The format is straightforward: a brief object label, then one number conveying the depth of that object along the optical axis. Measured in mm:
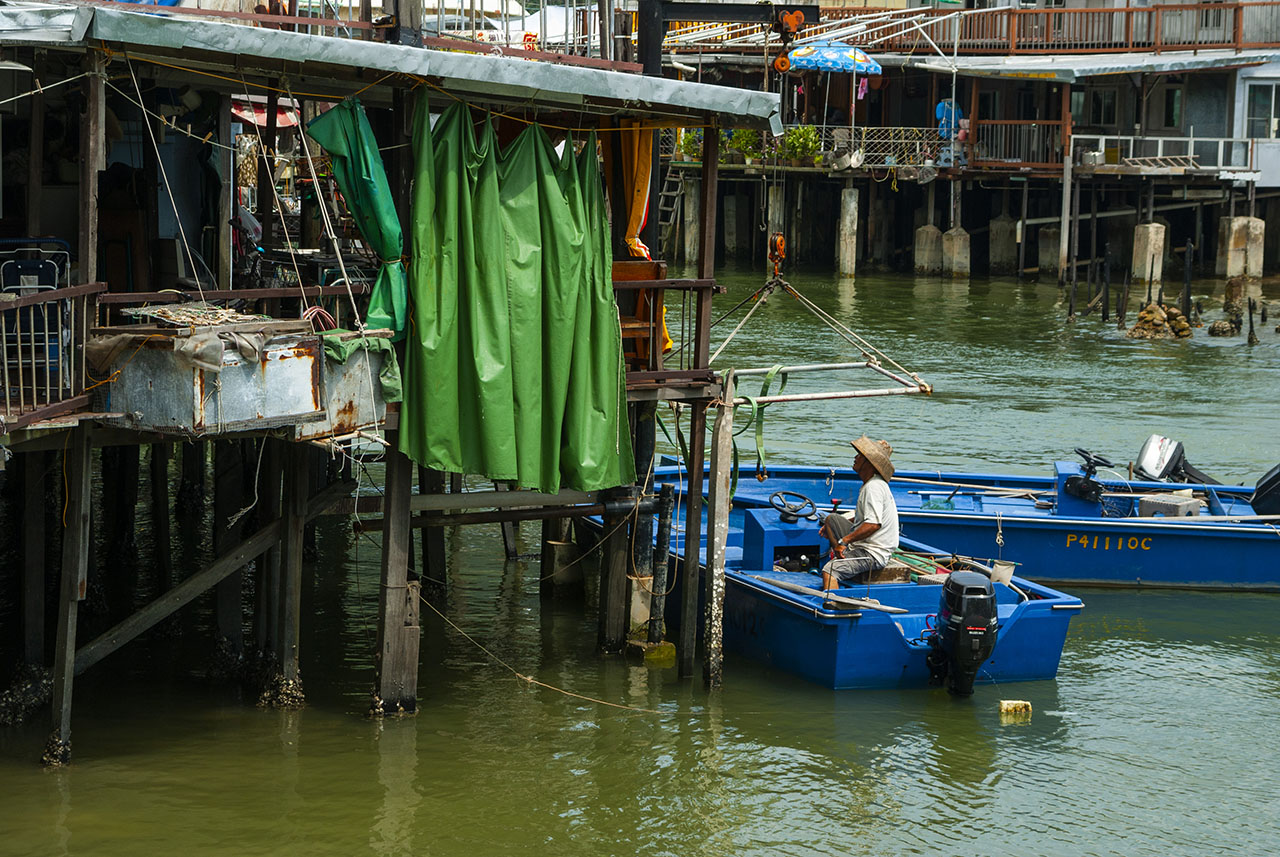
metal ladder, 46819
